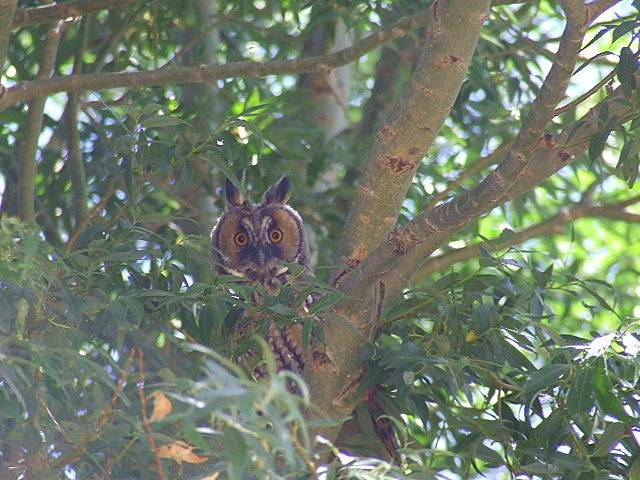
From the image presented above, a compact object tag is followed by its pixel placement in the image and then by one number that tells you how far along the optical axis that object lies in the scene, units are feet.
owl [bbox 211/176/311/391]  32.91
